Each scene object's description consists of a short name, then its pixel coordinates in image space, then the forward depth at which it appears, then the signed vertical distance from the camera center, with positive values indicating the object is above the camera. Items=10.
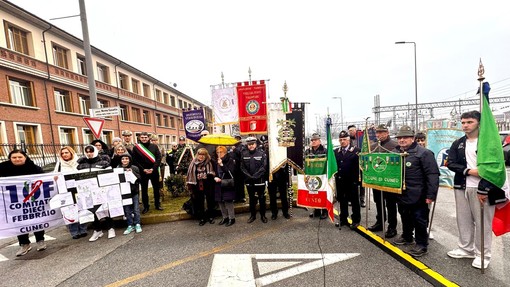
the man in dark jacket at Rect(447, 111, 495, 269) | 3.07 -1.15
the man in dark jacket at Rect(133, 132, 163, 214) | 5.66 -0.58
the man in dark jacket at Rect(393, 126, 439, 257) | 3.39 -1.01
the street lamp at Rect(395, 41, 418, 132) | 20.67 +3.15
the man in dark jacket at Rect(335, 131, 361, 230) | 4.62 -1.16
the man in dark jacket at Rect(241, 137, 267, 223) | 5.18 -0.88
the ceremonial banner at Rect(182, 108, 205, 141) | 9.69 +0.46
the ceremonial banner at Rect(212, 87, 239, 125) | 8.80 +1.01
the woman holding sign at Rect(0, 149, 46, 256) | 4.31 -0.42
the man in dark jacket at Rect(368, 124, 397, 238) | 4.09 -1.42
